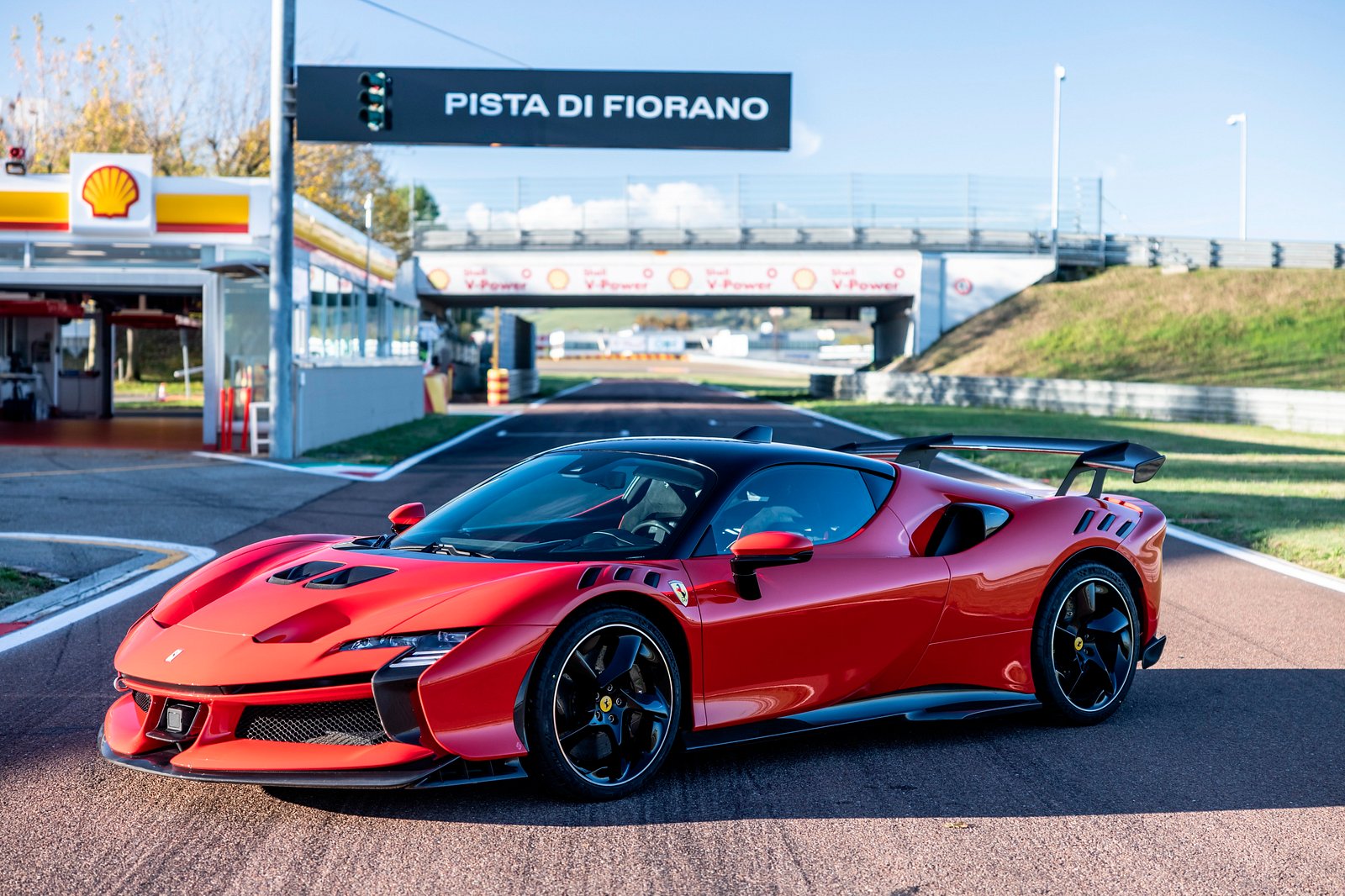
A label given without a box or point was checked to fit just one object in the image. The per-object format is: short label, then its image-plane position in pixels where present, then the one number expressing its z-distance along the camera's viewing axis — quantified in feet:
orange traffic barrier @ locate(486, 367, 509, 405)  149.48
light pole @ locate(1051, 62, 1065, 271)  188.14
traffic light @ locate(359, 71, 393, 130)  74.28
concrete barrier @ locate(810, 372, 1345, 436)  100.78
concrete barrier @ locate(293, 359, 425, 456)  75.36
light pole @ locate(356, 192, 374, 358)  102.58
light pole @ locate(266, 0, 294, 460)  68.33
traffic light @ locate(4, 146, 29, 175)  80.89
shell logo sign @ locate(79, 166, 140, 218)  78.89
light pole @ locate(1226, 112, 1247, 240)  229.90
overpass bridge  185.26
